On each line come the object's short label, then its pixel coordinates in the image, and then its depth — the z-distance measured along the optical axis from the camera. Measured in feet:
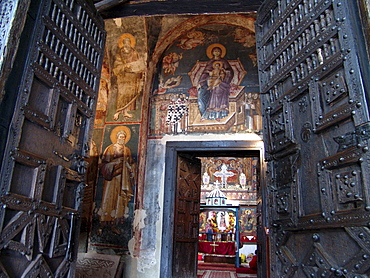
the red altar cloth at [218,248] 45.93
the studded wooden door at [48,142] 8.56
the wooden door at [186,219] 23.81
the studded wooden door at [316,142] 7.45
